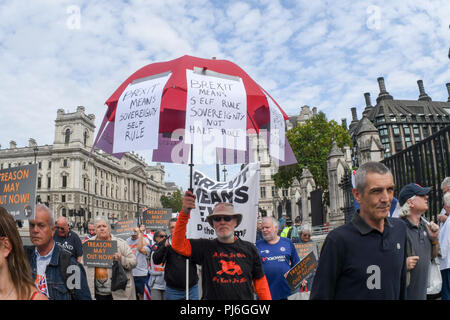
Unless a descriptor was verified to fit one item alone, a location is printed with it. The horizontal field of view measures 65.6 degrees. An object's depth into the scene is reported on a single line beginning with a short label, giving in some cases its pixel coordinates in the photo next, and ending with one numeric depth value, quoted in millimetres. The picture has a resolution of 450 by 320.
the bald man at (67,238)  6352
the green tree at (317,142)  36344
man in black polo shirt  2246
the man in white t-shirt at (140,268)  7254
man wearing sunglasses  3422
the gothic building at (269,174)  67894
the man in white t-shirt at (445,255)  4812
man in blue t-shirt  5035
